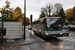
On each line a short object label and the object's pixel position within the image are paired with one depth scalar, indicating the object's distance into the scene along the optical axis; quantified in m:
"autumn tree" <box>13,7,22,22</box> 21.74
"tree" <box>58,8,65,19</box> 42.69
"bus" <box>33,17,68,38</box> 7.84
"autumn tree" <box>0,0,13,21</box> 18.14
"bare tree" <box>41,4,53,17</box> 29.19
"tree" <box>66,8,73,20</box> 46.58
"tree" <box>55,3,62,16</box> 36.50
